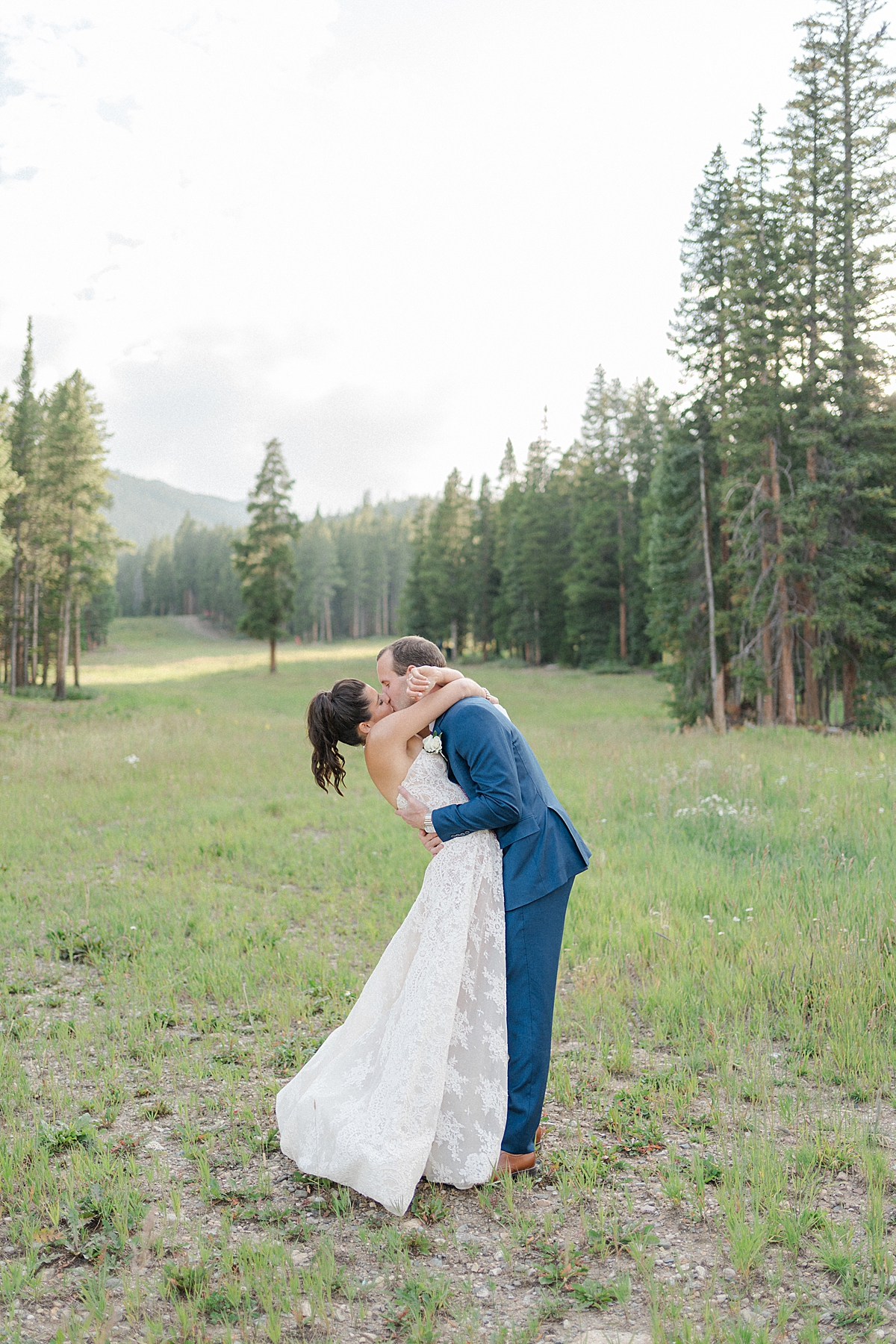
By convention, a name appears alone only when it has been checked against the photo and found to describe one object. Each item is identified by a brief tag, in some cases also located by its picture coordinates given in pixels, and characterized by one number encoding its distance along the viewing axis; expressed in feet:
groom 12.44
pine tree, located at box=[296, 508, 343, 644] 312.50
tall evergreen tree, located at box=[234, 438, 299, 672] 166.91
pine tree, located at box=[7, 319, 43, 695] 119.34
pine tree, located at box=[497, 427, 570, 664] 180.34
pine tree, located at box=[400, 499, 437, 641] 217.56
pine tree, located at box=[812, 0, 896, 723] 63.26
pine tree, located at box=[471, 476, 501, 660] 204.64
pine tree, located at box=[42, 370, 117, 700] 114.83
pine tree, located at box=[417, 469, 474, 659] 209.15
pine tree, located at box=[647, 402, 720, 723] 77.66
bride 12.25
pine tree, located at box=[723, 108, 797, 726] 66.54
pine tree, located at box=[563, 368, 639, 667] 161.27
